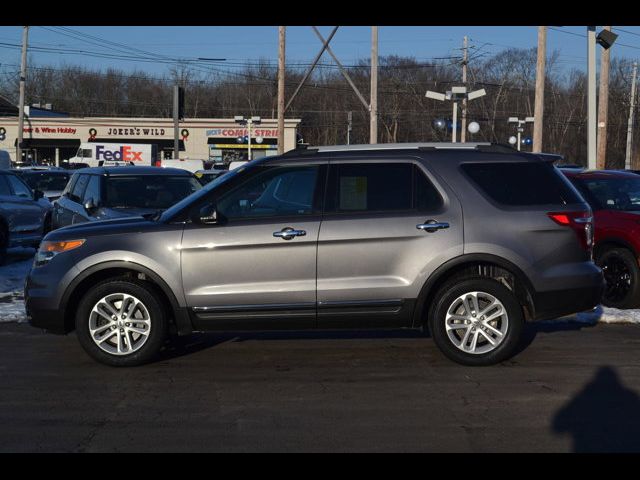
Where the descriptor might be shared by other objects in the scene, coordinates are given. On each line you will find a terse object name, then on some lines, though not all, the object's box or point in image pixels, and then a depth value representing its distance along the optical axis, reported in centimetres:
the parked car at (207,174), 2626
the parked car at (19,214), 1424
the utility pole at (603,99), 2236
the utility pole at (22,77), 4125
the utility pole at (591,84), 1669
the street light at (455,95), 1884
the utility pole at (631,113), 4940
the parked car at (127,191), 1161
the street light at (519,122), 3509
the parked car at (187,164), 3475
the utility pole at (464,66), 3236
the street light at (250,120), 4578
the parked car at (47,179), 2245
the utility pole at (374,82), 2561
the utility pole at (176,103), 2517
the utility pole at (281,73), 2746
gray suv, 707
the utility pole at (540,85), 2268
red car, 978
